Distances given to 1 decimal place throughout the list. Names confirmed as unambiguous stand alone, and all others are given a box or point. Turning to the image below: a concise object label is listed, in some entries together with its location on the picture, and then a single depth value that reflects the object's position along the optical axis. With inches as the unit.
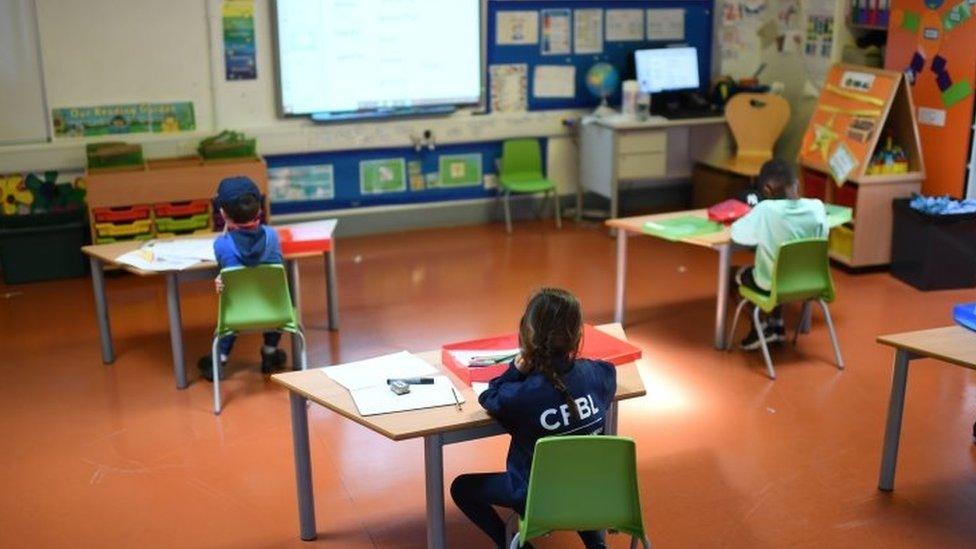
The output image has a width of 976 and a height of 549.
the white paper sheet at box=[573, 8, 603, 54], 317.1
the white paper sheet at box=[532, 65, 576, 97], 317.7
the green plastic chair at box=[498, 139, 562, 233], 311.0
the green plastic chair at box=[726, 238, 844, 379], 196.2
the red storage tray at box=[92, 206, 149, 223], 261.6
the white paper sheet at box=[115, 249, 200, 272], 188.2
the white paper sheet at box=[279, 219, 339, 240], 210.1
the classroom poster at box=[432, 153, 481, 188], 315.3
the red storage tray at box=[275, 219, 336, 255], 205.0
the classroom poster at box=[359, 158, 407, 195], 306.8
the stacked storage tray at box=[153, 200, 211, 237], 267.3
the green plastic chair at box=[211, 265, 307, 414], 183.3
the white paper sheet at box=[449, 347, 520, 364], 138.4
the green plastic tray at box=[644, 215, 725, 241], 213.2
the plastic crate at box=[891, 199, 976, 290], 246.8
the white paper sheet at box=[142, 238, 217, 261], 194.7
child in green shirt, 200.5
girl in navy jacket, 115.5
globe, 318.0
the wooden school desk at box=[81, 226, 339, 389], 191.3
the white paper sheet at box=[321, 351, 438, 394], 133.7
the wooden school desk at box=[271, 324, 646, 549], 121.1
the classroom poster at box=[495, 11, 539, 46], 308.7
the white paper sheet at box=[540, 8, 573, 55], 313.7
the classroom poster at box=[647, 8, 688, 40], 325.4
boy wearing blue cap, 186.7
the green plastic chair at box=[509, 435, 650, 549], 107.8
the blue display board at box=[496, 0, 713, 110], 310.0
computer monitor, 316.2
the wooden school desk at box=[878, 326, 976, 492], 142.4
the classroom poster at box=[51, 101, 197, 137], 271.6
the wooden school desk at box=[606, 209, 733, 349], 208.8
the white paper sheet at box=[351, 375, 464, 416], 125.6
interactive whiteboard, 286.0
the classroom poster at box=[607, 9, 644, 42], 320.8
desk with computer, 305.9
